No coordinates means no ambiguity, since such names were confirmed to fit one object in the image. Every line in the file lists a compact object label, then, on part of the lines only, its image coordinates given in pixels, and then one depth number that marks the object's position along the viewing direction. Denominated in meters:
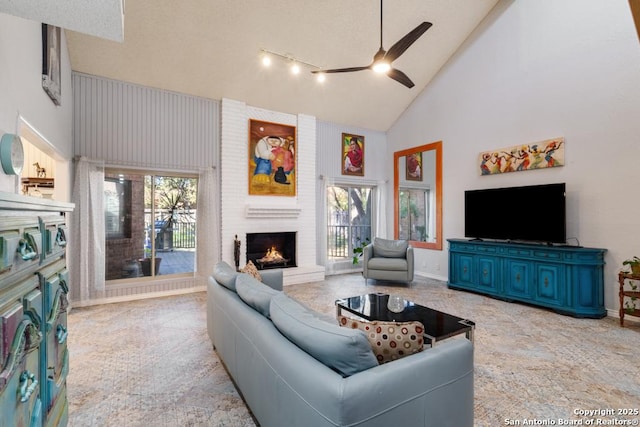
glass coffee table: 2.50
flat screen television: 4.15
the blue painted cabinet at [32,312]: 0.86
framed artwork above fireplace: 5.66
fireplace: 5.73
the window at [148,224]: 4.75
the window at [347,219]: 6.78
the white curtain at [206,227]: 5.09
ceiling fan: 3.03
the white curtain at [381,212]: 7.01
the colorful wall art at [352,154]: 6.74
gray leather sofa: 1.21
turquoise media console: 3.82
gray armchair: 5.38
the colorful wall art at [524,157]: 4.36
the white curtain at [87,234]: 4.23
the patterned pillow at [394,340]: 1.53
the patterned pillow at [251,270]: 3.09
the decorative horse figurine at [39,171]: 4.60
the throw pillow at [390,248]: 5.71
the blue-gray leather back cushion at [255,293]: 1.90
